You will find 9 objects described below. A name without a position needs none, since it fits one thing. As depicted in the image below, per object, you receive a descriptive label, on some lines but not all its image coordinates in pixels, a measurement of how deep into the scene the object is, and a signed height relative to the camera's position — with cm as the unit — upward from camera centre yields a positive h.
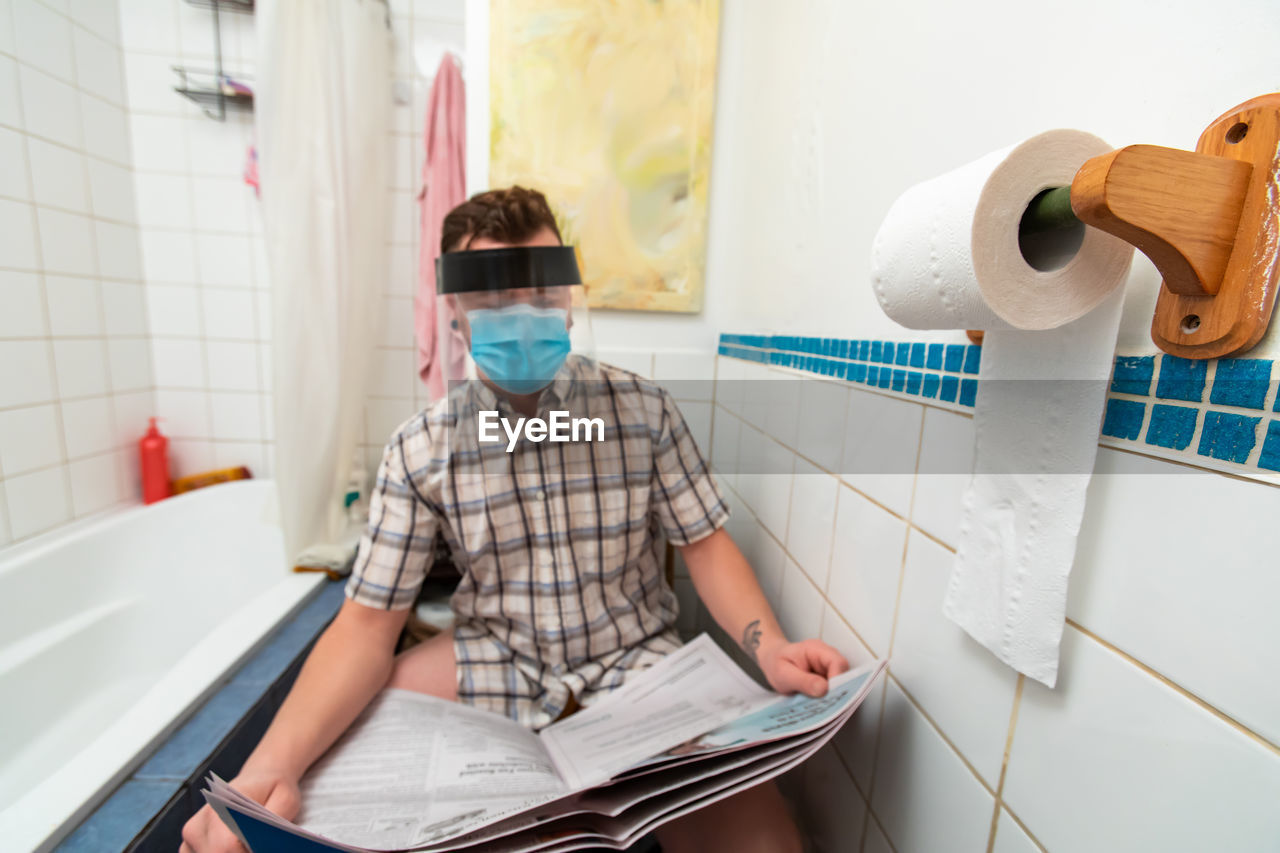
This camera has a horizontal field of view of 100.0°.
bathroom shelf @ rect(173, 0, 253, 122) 148 +62
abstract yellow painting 104 +41
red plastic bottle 157 -45
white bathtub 69 -68
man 65 -29
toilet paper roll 28 +6
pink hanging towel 139 +37
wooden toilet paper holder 23 +7
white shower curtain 108 +19
